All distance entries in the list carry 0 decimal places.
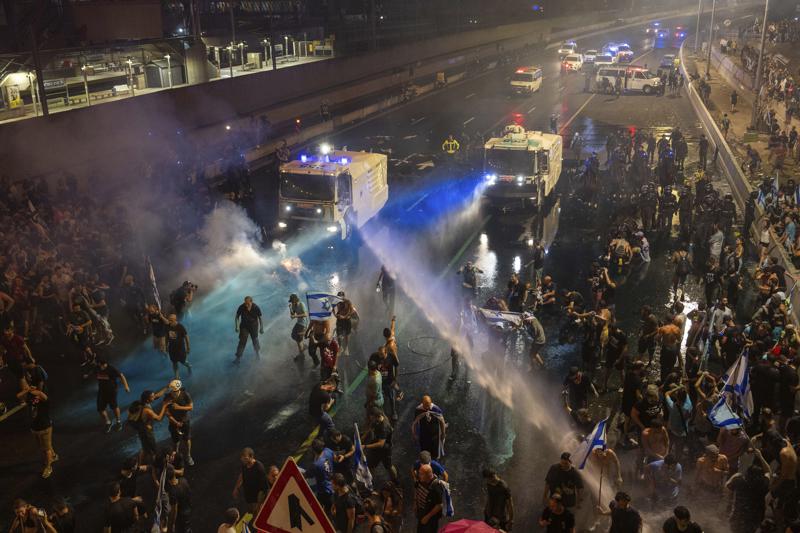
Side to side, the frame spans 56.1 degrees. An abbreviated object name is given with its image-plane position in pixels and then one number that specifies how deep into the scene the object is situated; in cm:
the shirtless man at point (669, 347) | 1283
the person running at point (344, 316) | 1423
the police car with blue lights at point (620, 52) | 6619
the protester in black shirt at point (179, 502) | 909
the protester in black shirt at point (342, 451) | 990
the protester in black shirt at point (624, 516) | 808
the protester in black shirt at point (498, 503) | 843
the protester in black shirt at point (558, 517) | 828
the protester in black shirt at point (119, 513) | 852
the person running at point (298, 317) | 1440
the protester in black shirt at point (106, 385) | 1152
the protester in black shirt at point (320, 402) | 1084
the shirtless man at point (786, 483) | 909
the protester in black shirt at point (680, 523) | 767
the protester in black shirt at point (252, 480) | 920
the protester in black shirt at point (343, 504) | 855
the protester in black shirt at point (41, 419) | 1057
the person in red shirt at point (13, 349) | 1289
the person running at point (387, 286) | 1620
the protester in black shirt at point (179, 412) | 1065
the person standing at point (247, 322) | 1414
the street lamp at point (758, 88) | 3480
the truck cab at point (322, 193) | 2045
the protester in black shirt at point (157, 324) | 1395
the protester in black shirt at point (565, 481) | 873
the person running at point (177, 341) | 1322
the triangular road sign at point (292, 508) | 534
